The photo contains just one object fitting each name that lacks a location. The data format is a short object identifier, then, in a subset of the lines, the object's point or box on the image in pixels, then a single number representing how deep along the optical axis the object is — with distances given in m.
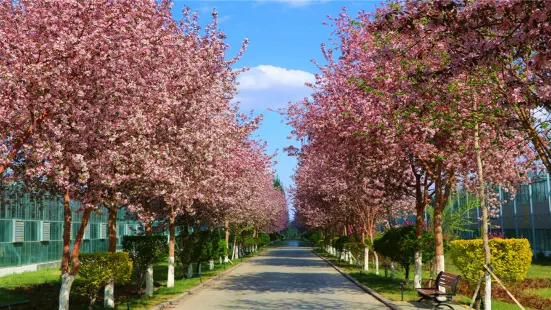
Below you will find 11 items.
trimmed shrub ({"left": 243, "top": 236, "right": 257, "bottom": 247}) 61.51
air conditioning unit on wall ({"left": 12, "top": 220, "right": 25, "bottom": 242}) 36.72
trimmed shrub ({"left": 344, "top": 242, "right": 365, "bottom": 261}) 38.50
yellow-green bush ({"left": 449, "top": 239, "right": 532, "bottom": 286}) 18.83
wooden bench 16.27
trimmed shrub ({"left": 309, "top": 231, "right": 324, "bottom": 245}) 92.38
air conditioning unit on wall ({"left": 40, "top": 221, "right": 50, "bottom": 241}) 41.16
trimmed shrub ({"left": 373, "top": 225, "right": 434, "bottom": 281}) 23.75
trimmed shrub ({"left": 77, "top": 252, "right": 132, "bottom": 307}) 16.53
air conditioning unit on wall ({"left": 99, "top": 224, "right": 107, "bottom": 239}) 55.34
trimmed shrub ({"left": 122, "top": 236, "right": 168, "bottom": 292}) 21.80
